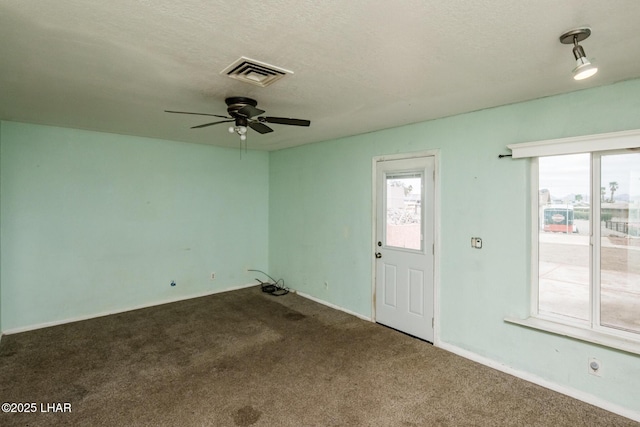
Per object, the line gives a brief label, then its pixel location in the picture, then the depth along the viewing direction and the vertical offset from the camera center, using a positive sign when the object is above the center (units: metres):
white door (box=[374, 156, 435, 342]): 3.53 -0.46
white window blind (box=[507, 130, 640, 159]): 2.23 +0.50
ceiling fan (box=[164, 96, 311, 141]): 2.52 +0.76
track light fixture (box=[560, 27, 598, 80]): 1.62 +0.86
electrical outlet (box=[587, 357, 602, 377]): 2.39 -1.24
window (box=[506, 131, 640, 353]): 2.39 -0.25
